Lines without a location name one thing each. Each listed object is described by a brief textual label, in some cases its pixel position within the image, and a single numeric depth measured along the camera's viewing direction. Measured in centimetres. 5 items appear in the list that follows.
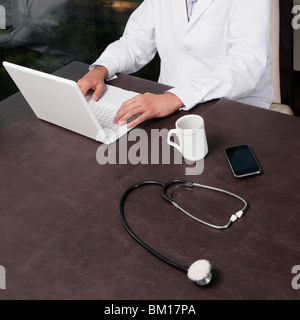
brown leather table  83
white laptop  111
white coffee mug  106
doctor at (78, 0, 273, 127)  131
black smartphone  102
